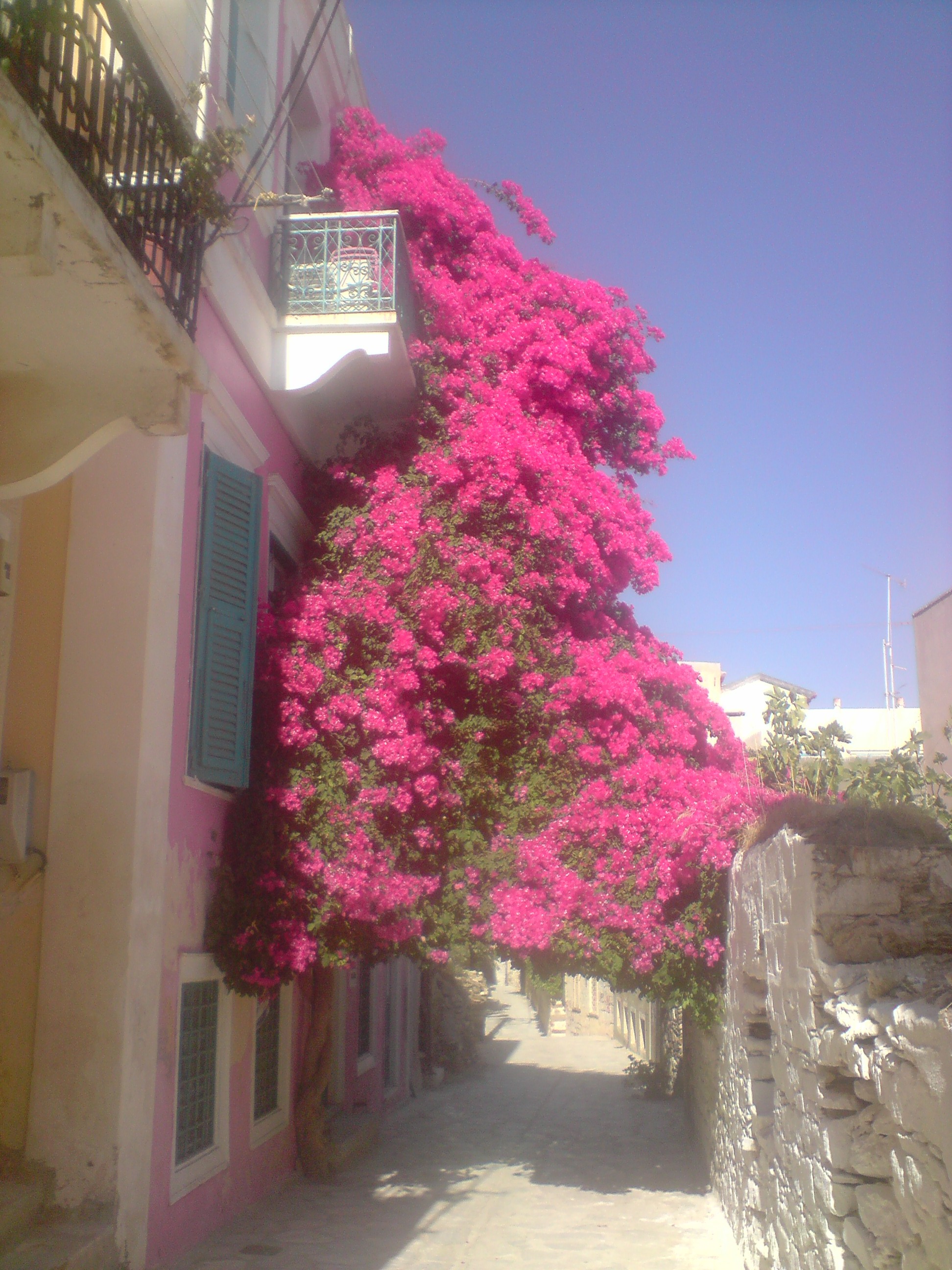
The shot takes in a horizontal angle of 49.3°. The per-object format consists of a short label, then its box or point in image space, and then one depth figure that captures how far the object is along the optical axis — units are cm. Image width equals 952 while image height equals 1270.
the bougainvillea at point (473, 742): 715
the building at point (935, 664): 1478
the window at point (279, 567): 877
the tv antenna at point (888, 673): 2825
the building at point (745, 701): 3516
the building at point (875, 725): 2883
